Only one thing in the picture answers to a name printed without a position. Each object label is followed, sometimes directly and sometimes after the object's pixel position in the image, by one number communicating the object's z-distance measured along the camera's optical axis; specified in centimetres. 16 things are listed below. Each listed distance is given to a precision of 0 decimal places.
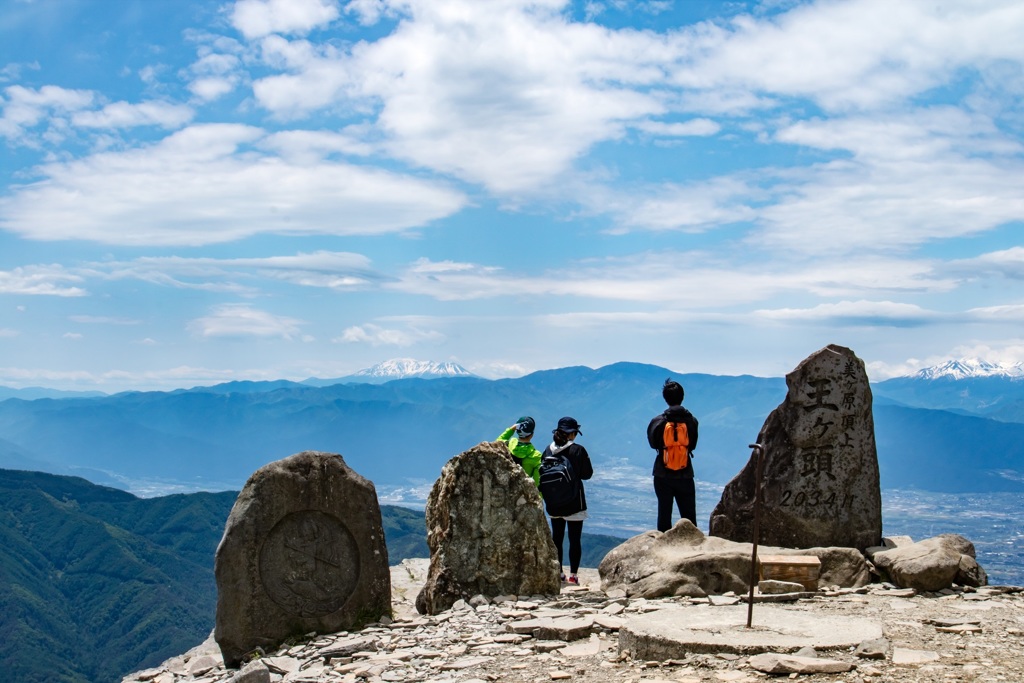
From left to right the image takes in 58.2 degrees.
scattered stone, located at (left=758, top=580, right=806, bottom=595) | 1235
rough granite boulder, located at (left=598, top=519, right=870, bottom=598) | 1235
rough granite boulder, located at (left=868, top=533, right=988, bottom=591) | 1299
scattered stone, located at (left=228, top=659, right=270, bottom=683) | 955
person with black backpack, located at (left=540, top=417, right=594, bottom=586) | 1408
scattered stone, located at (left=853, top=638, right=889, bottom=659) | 859
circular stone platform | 883
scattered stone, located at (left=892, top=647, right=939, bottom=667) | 845
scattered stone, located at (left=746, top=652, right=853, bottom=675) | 812
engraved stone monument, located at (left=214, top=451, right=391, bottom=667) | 1158
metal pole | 903
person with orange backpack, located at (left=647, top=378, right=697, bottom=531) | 1458
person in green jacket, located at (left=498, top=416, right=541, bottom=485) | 1442
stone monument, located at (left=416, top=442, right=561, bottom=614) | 1279
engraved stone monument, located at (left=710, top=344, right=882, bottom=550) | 1549
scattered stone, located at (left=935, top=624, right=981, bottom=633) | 999
